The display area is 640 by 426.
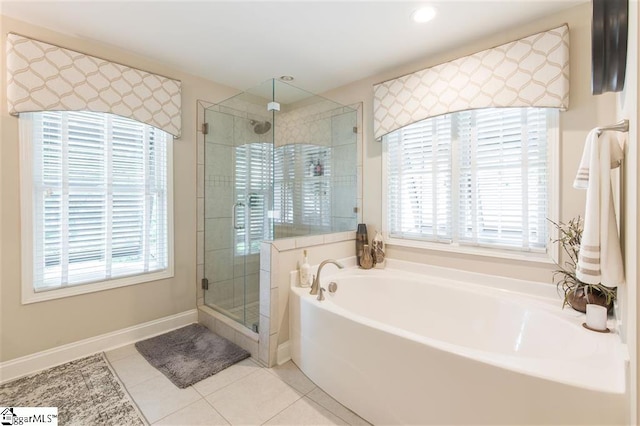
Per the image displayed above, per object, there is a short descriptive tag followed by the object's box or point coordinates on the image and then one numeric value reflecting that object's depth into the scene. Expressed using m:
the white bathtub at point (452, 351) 1.12
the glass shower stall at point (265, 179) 2.40
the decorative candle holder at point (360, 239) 2.81
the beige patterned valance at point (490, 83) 1.85
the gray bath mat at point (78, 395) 1.62
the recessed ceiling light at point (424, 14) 1.88
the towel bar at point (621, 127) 1.11
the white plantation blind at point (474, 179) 2.01
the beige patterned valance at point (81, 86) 1.94
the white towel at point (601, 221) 1.20
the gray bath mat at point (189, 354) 2.02
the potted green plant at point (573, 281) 1.63
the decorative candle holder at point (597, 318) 1.47
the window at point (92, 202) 2.07
